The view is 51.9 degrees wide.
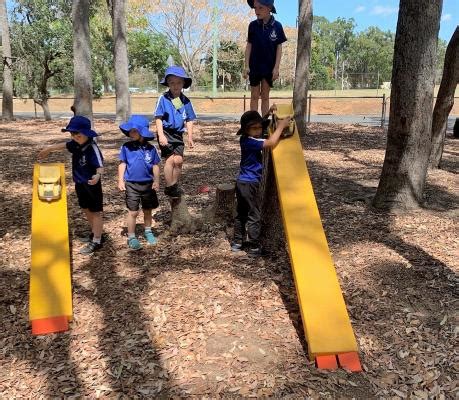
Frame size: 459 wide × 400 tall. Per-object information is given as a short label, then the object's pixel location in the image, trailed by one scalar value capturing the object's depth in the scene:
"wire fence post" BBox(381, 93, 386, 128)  15.68
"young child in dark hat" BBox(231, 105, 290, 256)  4.14
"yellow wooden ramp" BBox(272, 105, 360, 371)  2.96
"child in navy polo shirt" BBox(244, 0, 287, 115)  5.19
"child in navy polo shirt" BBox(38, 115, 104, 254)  4.29
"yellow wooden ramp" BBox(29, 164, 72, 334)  3.41
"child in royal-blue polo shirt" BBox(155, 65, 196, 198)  4.79
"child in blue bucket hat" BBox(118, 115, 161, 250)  4.42
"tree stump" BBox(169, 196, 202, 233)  5.25
